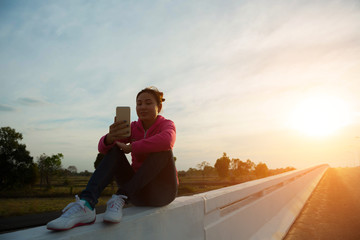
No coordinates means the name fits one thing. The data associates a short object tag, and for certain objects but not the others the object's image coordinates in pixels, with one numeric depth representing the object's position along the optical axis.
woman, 2.54
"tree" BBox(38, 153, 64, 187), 103.86
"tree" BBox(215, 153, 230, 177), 147.00
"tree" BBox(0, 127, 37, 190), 52.38
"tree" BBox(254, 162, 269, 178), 162.12
